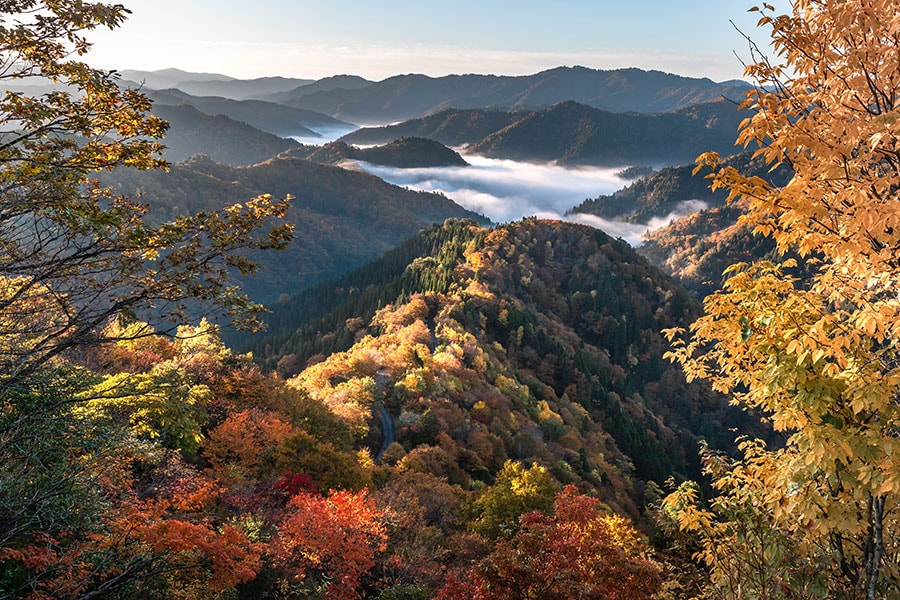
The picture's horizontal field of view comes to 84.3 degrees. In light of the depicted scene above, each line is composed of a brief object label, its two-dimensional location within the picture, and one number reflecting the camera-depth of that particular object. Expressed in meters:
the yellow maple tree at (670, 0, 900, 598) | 7.31
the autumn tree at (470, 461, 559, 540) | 40.25
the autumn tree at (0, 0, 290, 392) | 9.45
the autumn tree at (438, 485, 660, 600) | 16.50
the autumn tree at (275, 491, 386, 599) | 25.50
